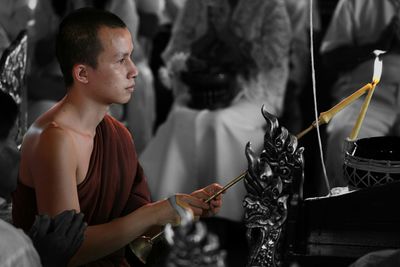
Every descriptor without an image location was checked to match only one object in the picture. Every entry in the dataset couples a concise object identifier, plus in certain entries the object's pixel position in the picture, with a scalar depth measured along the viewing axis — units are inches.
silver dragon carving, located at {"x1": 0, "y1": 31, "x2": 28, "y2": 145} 189.7
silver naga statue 166.1
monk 168.9
